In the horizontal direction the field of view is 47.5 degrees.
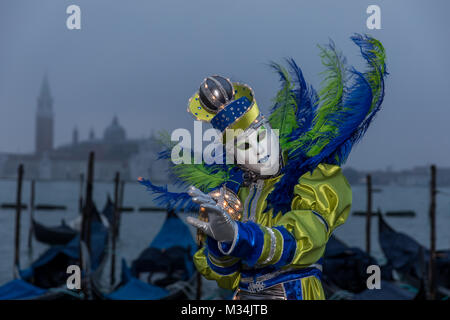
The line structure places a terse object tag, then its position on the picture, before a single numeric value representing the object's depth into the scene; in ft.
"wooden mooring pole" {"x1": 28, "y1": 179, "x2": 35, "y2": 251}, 63.66
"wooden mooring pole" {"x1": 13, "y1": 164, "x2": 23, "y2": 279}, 33.45
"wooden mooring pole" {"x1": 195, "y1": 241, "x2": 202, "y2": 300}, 27.86
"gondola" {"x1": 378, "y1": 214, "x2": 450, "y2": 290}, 34.65
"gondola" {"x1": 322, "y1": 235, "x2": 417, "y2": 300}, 30.97
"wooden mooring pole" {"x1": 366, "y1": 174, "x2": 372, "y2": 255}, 43.63
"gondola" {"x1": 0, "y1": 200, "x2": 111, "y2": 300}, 24.43
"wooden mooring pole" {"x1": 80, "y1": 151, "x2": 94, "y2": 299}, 31.19
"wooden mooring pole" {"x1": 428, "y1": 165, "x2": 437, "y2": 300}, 29.96
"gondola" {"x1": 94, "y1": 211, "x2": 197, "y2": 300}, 33.91
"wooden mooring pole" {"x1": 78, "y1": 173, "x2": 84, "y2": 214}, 63.32
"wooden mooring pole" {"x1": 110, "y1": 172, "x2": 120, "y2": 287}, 44.54
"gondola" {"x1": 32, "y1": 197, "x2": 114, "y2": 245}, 61.05
